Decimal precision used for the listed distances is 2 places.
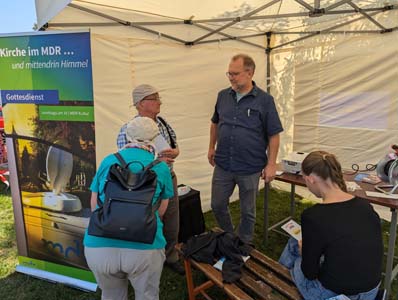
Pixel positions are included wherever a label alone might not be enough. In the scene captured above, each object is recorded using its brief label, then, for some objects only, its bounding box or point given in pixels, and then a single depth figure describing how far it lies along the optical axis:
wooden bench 1.68
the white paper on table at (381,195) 2.15
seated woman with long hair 1.40
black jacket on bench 1.94
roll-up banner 2.13
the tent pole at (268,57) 4.31
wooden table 2.08
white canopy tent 2.79
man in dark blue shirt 2.46
